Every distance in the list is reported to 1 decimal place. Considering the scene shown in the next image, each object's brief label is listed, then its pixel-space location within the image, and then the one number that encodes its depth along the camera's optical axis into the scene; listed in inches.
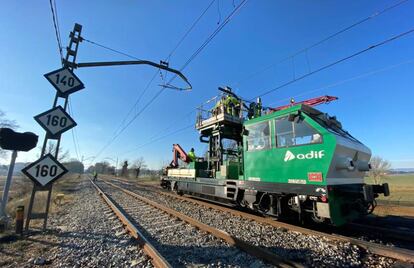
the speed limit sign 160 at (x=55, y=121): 241.3
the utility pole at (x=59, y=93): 239.1
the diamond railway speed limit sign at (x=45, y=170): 228.5
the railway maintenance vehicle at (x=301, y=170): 237.5
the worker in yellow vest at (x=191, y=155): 620.4
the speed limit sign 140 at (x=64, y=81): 261.7
